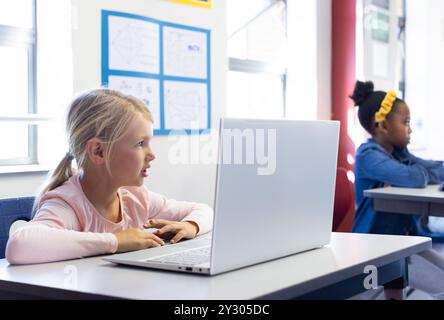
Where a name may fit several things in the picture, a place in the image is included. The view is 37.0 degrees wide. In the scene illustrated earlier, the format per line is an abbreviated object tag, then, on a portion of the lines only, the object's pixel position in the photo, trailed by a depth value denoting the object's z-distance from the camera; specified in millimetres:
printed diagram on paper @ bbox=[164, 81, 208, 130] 3229
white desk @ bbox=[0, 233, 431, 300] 1055
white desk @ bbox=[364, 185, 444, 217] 2668
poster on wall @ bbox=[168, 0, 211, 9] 3321
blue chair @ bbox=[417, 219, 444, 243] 3156
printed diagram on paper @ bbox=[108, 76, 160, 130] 2922
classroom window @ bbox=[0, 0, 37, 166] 2662
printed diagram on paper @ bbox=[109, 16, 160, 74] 2895
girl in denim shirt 3135
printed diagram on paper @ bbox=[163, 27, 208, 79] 3221
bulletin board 2904
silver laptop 1119
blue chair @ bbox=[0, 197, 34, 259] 1619
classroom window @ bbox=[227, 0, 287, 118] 4066
